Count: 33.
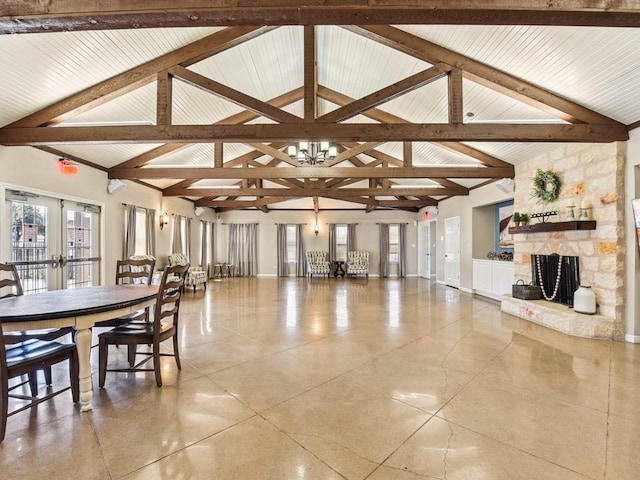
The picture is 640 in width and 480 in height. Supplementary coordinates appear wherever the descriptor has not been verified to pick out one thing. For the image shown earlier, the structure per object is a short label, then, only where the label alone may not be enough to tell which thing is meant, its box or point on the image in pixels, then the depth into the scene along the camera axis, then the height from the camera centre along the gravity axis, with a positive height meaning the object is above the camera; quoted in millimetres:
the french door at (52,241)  3996 +26
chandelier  5270 +1679
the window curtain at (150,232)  6934 +250
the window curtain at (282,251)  11133 -355
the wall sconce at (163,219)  7608 +611
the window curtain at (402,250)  11031 -334
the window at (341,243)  11203 -58
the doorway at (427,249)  10453 -281
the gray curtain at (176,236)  8148 +175
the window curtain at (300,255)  11094 -512
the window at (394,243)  11164 -65
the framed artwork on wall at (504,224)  6788 +411
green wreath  4586 +895
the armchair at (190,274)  7562 -845
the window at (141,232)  6773 +244
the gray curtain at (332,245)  11102 -132
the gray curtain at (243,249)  11141 -272
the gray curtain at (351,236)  11102 +209
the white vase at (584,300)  3949 -823
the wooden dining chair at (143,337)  2525 -832
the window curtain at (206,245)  9974 -105
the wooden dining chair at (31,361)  1823 -824
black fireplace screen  4348 -559
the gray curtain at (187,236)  8961 +190
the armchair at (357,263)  10516 -783
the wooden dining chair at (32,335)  2301 -790
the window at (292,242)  11227 -12
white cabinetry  6082 -822
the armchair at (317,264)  10641 -820
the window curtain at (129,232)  6073 +219
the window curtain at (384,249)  11023 -311
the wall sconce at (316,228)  11170 +522
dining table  1972 -501
